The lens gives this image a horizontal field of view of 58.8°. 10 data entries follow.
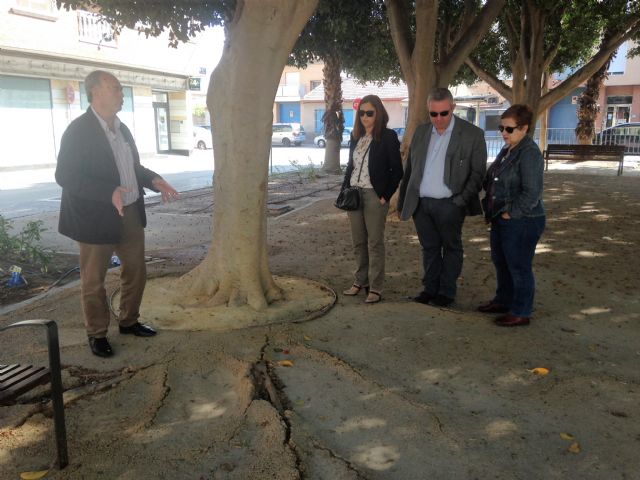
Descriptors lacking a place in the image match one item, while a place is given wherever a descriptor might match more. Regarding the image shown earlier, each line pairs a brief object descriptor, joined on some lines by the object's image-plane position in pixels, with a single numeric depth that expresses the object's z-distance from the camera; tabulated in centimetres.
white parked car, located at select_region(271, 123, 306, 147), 4169
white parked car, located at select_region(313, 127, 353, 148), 4044
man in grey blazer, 468
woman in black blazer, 488
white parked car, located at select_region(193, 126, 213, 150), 3638
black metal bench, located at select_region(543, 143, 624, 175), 1712
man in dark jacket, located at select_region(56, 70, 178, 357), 379
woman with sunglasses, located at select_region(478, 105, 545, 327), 429
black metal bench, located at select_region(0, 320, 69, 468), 248
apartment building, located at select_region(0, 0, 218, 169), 1978
